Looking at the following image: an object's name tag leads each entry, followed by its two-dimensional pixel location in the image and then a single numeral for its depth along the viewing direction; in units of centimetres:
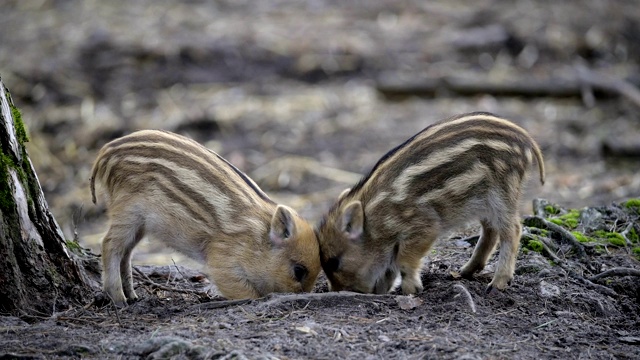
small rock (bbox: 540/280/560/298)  1090
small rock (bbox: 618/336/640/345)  989
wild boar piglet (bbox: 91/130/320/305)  1125
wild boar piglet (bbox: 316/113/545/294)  1116
